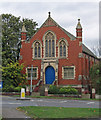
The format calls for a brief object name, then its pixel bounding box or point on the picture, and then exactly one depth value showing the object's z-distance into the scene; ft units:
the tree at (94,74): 106.93
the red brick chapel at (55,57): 130.93
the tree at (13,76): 126.58
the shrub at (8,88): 123.03
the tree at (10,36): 145.48
